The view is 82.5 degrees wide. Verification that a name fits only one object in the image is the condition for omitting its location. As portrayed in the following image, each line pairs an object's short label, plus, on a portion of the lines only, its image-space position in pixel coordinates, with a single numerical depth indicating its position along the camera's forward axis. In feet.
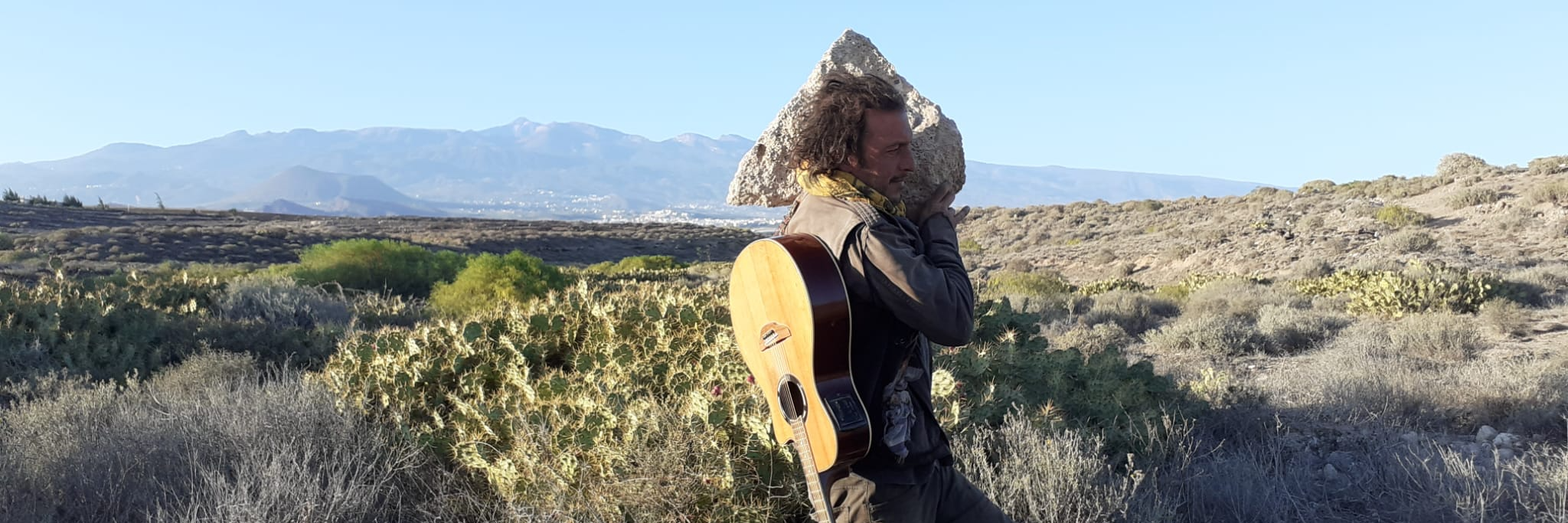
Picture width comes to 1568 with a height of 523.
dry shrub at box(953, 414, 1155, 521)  12.73
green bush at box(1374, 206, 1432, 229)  66.69
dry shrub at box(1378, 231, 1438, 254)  56.49
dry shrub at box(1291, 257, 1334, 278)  52.60
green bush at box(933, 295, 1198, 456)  14.53
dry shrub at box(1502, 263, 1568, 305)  35.86
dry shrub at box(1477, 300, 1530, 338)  30.07
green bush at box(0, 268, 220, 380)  23.47
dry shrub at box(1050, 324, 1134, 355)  29.60
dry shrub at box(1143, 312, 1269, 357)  30.42
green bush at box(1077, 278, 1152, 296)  50.66
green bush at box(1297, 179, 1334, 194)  103.91
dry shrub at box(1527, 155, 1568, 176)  76.38
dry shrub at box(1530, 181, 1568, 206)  62.44
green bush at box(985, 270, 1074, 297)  50.72
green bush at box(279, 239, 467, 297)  49.62
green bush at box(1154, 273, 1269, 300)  47.47
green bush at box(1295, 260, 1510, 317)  33.76
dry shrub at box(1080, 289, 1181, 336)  38.37
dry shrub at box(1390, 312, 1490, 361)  26.86
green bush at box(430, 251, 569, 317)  37.68
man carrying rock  6.46
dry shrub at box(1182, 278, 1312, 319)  38.45
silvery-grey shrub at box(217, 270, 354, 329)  32.71
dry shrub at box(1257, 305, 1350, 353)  31.07
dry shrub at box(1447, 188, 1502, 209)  69.54
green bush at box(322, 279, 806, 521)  11.76
